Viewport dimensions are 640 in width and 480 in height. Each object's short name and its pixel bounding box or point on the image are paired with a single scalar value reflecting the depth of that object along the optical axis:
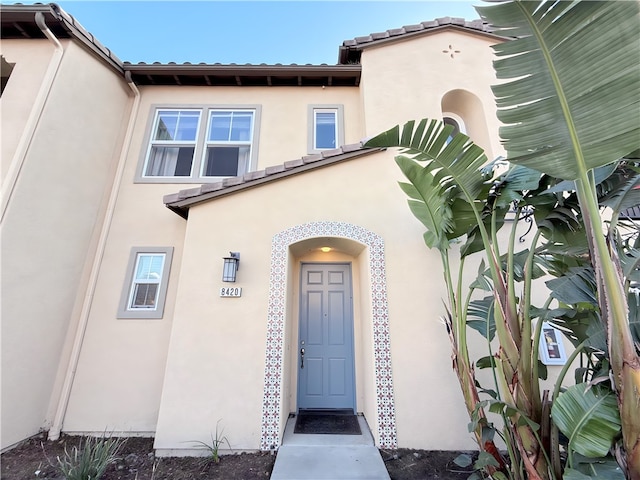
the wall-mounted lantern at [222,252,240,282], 4.64
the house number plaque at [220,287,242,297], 4.70
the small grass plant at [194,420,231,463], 3.97
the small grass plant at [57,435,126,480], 3.41
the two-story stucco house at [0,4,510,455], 4.37
